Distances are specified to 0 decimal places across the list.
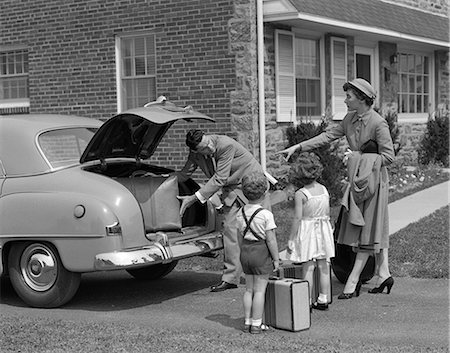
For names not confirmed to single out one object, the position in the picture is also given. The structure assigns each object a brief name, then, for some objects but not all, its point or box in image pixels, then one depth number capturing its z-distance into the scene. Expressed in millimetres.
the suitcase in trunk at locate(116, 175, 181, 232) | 7535
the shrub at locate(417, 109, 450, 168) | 17969
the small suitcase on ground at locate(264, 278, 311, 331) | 5973
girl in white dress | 6578
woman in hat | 7109
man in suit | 7438
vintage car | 6741
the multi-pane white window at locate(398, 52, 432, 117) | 18125
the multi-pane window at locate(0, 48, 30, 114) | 15812
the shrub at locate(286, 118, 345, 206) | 12508
